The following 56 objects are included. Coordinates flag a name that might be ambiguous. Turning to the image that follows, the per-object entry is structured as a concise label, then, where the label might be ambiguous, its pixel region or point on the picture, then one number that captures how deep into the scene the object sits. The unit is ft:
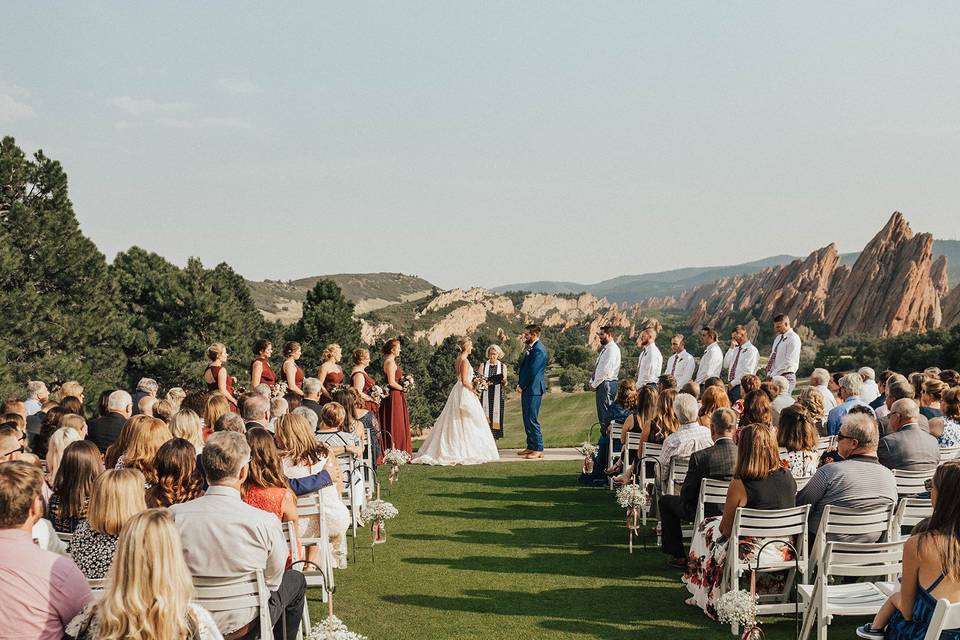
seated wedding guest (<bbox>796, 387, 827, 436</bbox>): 31.60
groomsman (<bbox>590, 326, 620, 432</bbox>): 48.52
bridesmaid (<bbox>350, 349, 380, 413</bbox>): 44.04
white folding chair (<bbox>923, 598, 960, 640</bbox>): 13.79
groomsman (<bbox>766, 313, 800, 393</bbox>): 49.01
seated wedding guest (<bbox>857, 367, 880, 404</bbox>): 39.72
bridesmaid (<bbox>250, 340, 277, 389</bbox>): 44.83
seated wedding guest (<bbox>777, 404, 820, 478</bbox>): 25.12
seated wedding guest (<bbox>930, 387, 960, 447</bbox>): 29.89
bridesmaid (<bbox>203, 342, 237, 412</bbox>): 42.43
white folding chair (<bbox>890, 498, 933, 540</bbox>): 21.91
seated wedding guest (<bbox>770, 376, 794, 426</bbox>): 35.50
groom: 49.70
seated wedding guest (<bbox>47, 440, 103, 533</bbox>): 18.21
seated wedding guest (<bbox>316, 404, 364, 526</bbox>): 30.76
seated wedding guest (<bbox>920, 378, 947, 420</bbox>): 33.24
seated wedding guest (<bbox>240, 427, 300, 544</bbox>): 20.58
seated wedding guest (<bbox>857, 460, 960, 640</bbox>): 14.32
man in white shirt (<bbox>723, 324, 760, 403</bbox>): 50.58
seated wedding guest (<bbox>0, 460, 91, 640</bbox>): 13.11
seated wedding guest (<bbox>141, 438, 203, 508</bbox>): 18.80
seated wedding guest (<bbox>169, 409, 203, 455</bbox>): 24.16
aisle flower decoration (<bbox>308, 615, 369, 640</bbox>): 17.01
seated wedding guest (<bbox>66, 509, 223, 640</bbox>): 11.98
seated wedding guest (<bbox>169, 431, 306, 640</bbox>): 15.94
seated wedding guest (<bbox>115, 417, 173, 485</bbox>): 21.66
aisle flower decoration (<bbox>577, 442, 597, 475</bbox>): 40.88
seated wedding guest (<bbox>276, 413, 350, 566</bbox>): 24.95
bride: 50.60
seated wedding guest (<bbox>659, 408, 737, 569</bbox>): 25.76
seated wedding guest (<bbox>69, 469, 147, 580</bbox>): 15.53
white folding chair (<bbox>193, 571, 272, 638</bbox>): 16.05
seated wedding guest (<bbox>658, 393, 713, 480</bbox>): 29.01
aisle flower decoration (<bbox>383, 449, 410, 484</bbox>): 38.04
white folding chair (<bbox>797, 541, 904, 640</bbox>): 18.71
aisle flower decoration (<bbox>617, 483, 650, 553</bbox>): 29.07
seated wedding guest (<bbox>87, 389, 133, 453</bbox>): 30.91
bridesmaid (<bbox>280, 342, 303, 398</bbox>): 44.83
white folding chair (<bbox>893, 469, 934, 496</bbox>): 26.03
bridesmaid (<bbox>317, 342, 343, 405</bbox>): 45.34
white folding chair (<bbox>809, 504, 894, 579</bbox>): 21.31
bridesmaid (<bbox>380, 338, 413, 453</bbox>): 48.57
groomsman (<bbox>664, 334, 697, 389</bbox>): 51.85
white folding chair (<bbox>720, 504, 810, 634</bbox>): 21.59
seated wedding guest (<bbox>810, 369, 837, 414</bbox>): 37.04
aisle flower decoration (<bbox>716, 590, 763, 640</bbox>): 19.10
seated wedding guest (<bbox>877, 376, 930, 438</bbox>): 32.32
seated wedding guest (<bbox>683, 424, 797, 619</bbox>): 22.26
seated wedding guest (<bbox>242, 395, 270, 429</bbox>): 29.22
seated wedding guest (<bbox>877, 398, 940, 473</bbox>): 27.20
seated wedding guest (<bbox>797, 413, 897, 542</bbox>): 21.84
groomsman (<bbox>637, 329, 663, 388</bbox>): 51.06
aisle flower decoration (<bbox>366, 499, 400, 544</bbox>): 29.07
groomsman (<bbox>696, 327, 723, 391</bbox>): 53.11
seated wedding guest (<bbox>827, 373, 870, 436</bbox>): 33.30
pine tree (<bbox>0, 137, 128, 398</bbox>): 126.72
